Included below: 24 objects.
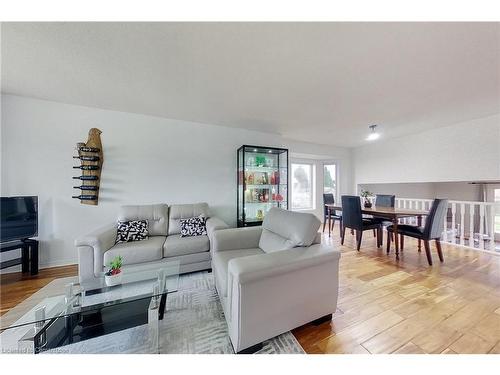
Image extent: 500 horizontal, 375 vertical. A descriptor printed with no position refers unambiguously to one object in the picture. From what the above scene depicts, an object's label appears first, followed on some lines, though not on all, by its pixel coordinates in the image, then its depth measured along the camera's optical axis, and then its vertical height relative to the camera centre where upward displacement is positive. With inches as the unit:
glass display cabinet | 142.2 +4.5
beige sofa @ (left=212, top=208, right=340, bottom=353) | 46.6 -27.9
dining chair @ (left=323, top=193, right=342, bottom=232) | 188.1 -13.6
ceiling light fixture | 135.0 +43.9
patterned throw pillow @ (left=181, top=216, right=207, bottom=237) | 103.1 -22.2
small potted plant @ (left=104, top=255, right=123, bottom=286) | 60.9 -28.5
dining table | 111.7 -16.9
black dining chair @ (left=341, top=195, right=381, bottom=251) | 124.7 -21.9
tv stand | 89.8 -33.1
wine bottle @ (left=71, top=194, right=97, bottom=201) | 106.6 -4.5
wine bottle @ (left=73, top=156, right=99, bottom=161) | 105.5 +18.1
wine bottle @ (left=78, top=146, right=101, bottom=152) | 104.0 +23.2
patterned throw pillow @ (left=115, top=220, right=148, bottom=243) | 93.7 -22.1
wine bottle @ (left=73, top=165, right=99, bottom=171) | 105.7 +12.8
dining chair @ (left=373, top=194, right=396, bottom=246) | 142.0 -13.4
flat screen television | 86.2 -13.8
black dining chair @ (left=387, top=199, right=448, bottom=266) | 104.3 -24.0
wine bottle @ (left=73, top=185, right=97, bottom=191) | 106.3 +1.3
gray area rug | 50.9 -44.6
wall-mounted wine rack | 105.7 +12.9
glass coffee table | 45.9 -33.5
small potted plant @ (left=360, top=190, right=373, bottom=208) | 140.2 -13.4
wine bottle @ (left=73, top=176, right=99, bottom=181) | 105.2 +6.5
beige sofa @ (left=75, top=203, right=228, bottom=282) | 77.9 -26.5
